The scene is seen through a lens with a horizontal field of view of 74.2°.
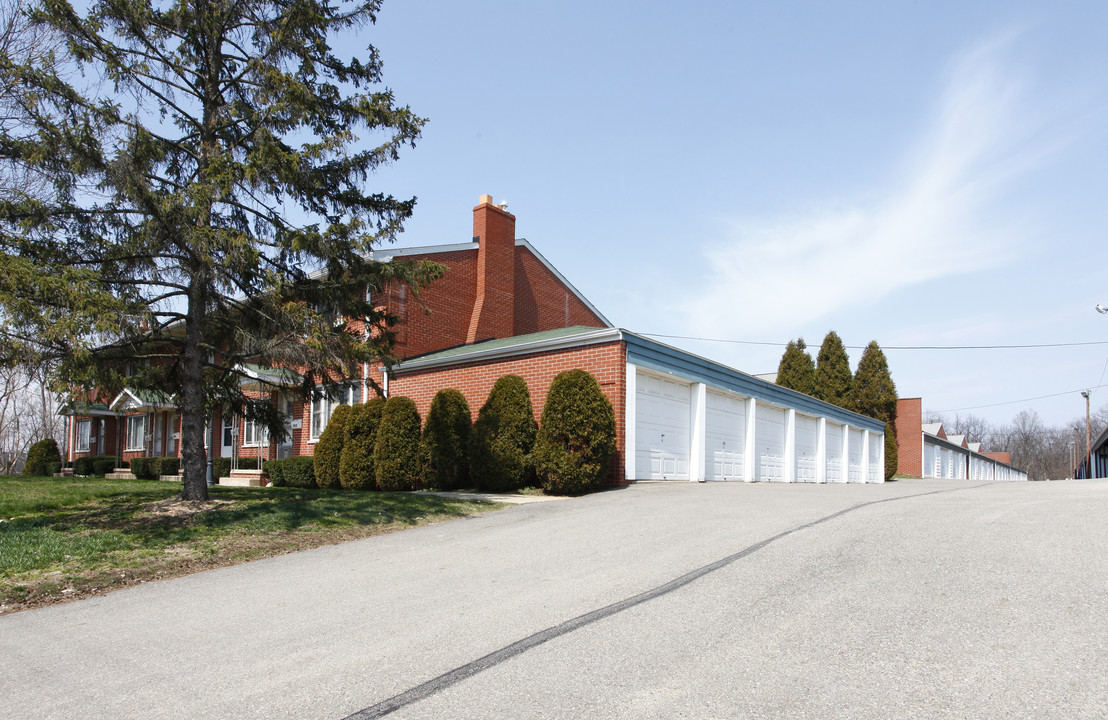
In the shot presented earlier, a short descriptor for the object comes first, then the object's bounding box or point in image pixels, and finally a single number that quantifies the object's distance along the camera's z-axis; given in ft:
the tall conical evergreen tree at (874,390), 121.08
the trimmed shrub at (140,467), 88.94
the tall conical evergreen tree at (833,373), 120.16
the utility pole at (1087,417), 171.95
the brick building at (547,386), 50.52
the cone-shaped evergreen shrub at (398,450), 51.78
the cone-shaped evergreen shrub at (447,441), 52.47
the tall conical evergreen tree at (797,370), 121.80
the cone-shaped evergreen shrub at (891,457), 112.88
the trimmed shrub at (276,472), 66.19
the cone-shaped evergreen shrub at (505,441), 48.57
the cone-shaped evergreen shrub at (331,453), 57.00
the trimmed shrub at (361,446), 54.39
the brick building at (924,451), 142.51
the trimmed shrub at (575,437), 44.60
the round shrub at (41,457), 100.99
